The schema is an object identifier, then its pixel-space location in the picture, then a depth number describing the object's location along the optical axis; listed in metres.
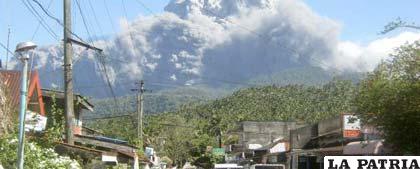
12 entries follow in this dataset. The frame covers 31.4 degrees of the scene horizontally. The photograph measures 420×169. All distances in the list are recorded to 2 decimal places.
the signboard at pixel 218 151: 89.19
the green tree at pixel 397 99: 23.89
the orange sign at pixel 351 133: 41.08
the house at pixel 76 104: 35.34
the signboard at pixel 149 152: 51.44
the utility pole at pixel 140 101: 56.81
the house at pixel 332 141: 34.69
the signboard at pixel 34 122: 18.36
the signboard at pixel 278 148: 73.66
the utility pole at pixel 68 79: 22.97
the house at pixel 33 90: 26.75
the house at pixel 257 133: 104.31
